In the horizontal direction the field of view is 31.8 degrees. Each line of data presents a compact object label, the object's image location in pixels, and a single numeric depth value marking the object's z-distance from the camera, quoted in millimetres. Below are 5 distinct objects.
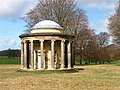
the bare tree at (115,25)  37590
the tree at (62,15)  42476
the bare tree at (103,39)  67105
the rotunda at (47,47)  26810
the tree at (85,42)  44131
